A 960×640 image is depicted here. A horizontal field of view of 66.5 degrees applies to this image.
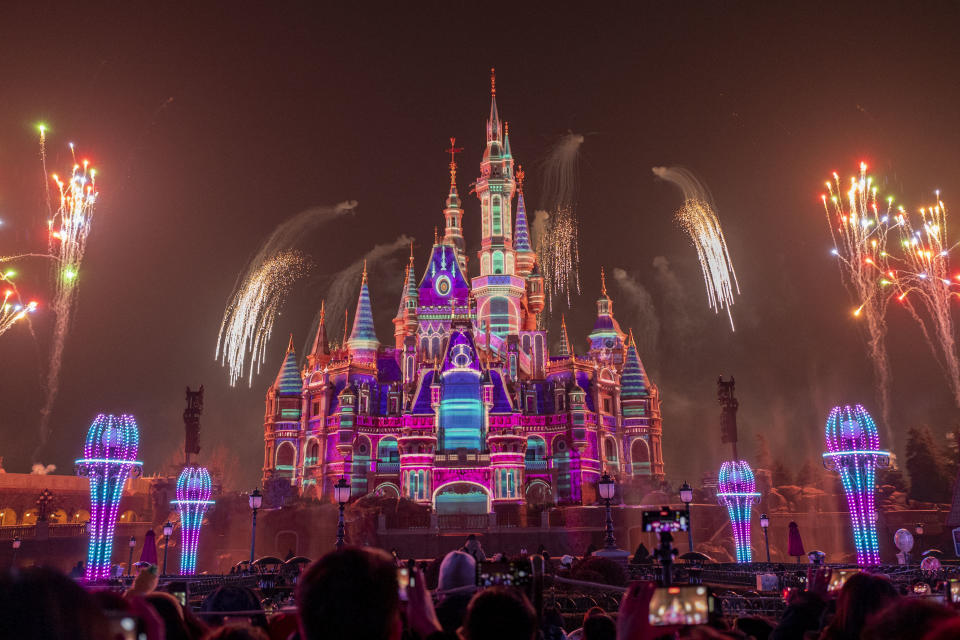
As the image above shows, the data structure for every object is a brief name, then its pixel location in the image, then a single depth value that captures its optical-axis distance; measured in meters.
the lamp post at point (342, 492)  28.86
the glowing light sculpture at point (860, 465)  34.47
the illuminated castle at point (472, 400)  67.06
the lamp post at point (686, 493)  28.28
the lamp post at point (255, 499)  30.66
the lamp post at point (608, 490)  31.00
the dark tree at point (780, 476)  74.19
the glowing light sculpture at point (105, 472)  34.12
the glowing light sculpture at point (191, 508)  42.00
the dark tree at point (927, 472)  61.12
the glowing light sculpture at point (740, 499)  43.62
